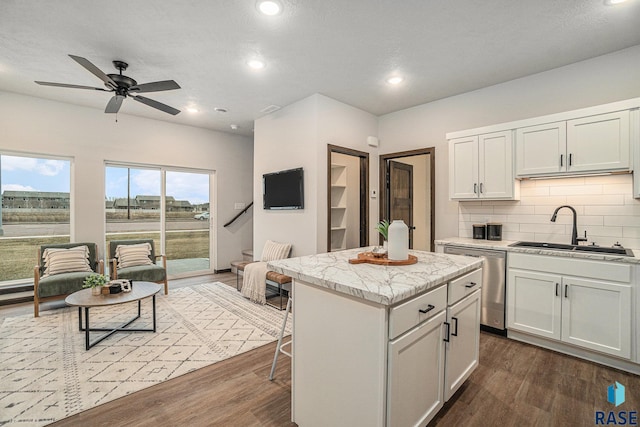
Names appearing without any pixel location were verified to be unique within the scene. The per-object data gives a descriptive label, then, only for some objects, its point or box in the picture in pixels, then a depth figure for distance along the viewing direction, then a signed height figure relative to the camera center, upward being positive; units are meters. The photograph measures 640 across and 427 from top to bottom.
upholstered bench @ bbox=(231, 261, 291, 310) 3.66 -0.93
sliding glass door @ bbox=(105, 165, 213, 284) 4.87 -0.04
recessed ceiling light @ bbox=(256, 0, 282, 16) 2.11 +1.55
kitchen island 1.29 -0.67
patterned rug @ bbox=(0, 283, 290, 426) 2.01 -1.33
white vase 1.84 -0.20
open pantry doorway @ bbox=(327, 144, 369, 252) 4.55 +0.09
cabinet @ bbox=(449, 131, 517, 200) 3.13 +0.50
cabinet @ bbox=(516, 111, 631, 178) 2.49 +0.61
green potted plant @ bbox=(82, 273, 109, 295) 2.93 -0.78
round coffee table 2.68 -0.90
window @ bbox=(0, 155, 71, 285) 4.04 +0.00
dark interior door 4.78 +0.31
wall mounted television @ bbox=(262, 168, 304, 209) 4.05 +0.31
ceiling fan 2.75 +1.24
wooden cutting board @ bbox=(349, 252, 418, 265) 1.80 -0.33
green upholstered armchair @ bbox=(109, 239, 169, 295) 4.00 -0.89
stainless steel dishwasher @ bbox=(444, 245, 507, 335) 2.89 -0.83
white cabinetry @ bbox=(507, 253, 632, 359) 2.28 -0.80
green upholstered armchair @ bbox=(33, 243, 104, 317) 3.42 -0.91
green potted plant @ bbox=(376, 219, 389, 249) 2.01 -0.14
